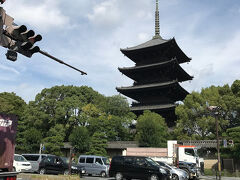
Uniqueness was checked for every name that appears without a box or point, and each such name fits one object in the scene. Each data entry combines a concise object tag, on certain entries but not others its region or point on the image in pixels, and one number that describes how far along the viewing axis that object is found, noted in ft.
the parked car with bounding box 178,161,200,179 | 66.23
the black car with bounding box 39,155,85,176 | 64.39
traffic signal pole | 23.62
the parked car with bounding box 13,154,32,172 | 61.62
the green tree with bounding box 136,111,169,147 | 111.38
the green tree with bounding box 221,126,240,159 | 95.61
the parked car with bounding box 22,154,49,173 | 67.10
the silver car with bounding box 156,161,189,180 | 56.50
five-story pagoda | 151.02
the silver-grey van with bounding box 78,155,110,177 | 73.33
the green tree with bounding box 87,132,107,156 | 119.55
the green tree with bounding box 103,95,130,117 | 145.89
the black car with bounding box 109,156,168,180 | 49.90
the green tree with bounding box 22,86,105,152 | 146.82
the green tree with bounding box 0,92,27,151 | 141.23
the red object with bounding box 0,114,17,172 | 19.69
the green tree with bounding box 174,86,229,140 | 114.32
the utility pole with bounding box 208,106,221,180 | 72.18
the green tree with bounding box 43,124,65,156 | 127.13
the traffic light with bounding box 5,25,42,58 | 20.76
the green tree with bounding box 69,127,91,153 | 119.14
